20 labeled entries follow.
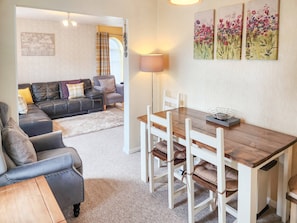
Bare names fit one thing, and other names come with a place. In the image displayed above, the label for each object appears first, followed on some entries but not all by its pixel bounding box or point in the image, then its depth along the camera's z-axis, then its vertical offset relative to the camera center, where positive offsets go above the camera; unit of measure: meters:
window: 7.82 +0.74
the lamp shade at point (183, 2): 2.17 +0.71
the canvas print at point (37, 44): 5.98 +0.93
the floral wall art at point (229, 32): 2.57 +0.53
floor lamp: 3.39 +0.26
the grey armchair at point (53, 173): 1.92 -0.77
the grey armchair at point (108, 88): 6.75 -0.22
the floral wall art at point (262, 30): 2.27 +0.49
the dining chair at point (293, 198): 1.84 -0.91
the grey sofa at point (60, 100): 5.57 -0.49
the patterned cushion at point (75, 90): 6.16 -0.26
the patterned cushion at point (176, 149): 2.50 -0.74
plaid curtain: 7.06 +0.81
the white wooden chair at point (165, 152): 2.32 -0.76
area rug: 4.93 -0.95
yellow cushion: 5.51 -0.31
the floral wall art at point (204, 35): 2.89 +0.56
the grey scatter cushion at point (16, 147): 2.05 -0.57
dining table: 1.78 -0.57
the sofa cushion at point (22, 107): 4.59 -0.50
